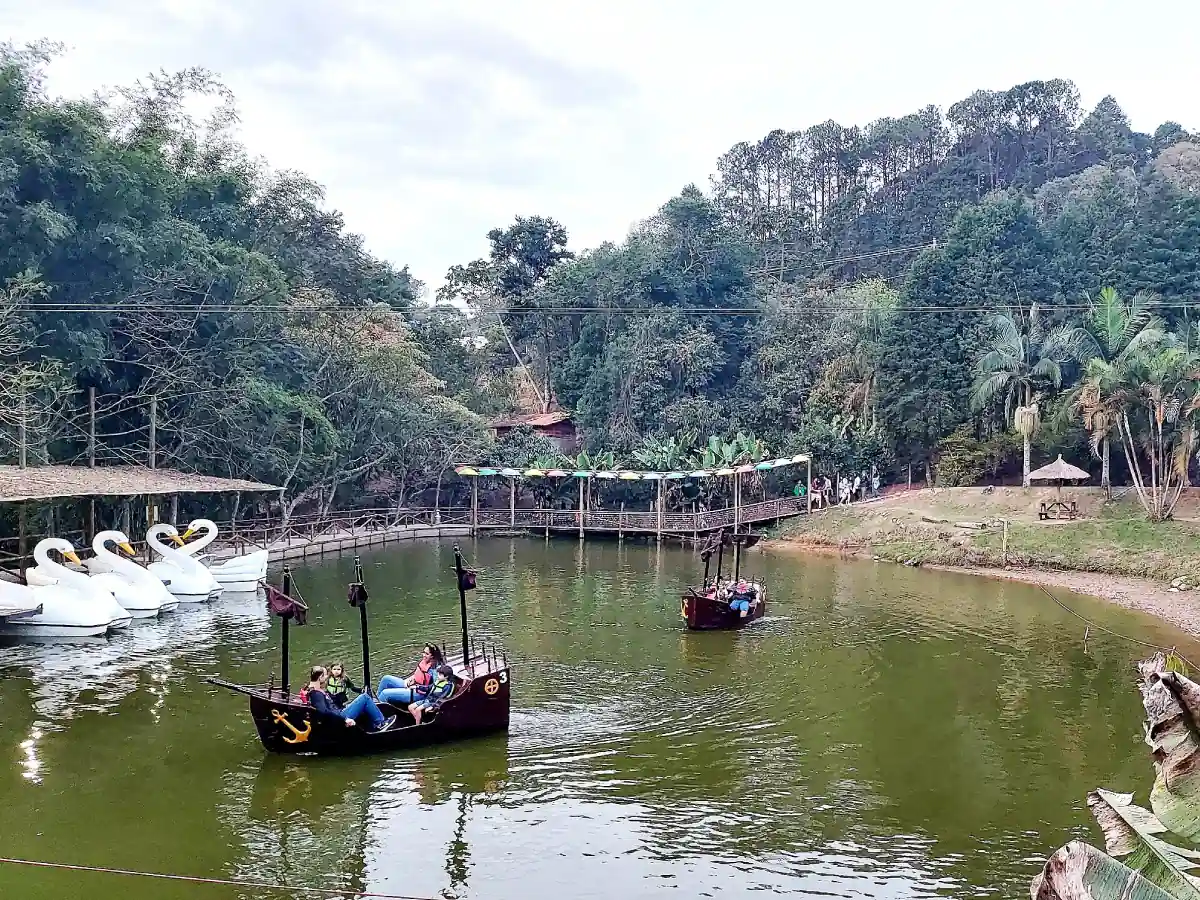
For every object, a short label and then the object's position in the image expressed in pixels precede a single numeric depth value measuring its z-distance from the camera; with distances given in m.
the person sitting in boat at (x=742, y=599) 21.30
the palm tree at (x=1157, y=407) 28.59
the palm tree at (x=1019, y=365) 35.56
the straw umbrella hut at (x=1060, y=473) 32.09
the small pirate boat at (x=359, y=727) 12.54
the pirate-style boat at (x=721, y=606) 21.03
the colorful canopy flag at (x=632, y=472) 37.00
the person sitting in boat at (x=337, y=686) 13.19
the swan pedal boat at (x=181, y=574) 23.88
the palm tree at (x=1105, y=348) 29.86
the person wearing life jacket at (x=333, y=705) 12.60
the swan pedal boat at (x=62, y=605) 19.08
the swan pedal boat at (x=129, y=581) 21.14
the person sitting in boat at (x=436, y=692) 13.23
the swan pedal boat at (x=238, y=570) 25.78
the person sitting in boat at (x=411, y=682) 13.35
